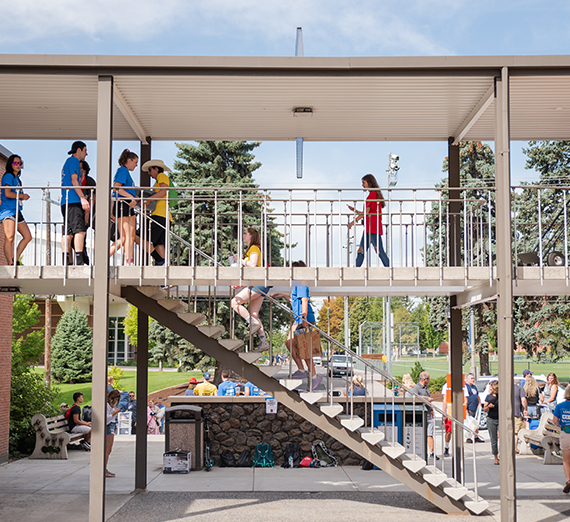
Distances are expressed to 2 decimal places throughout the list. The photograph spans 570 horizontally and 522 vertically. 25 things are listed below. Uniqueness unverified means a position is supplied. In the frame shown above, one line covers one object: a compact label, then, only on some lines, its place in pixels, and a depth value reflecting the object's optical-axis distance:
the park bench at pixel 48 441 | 13.30
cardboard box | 11.81
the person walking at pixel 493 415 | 12.30
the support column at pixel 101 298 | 8.11
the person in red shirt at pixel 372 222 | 9.83
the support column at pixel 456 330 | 10.71
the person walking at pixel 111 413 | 11.30
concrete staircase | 9.17
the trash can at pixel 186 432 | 12.12
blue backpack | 12.49
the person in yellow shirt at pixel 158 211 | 9.80
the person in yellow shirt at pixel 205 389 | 13.48
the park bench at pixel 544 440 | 12.94
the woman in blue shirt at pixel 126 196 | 9.39
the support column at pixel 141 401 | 10.32
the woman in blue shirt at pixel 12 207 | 9.25
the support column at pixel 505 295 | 8.05
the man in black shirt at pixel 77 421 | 13.85
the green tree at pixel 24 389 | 13.86
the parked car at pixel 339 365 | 35.24
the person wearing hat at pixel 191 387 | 13.74
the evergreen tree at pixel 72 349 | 38.22
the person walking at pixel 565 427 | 9.88
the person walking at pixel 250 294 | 9.38
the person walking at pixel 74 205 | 9.04
